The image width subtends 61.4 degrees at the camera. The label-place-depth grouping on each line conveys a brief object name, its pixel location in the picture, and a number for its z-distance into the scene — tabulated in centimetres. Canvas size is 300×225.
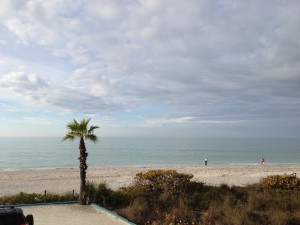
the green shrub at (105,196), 1115
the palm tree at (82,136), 1119
